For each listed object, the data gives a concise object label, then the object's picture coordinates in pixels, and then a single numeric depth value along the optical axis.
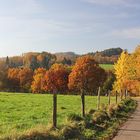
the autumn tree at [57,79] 118.68
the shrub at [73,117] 19.95
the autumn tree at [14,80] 114.56
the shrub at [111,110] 26.21
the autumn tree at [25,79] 118.90
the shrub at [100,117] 21.39
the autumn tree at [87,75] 90.54
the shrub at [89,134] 16.11
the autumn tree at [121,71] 79.69
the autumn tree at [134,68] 73.35
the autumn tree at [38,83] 116.64
